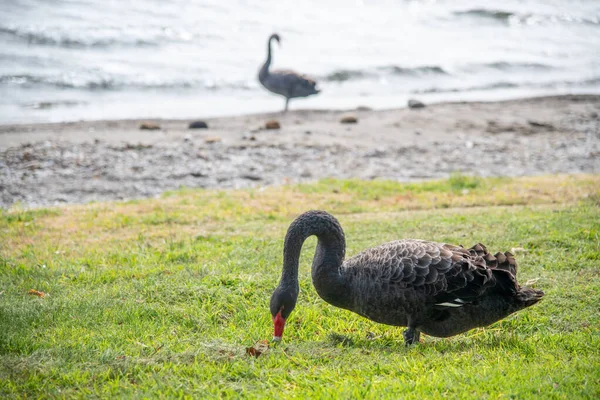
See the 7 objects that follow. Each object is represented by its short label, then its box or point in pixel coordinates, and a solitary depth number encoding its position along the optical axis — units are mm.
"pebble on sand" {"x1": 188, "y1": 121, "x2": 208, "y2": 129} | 13984
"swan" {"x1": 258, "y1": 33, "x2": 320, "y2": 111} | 16844
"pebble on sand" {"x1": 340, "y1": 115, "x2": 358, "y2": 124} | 14922
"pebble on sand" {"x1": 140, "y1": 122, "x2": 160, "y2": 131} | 13758
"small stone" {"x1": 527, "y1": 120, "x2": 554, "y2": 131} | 14584
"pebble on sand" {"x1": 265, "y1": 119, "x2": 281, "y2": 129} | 14047
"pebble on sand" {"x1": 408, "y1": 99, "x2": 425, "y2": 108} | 16781
